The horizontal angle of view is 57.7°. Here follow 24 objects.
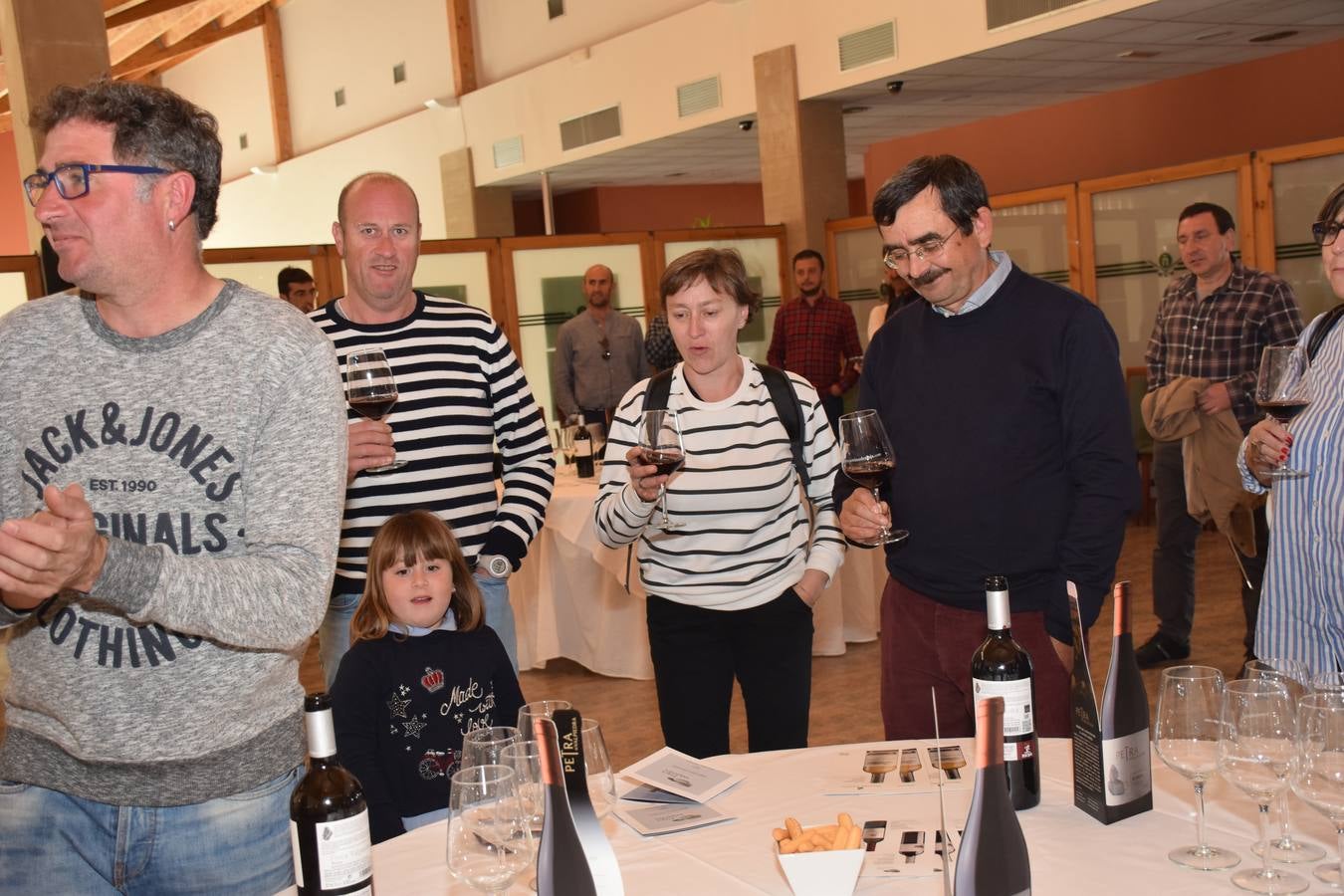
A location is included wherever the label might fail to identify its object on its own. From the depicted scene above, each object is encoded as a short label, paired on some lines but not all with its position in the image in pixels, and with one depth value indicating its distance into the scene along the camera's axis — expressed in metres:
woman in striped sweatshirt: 2.86
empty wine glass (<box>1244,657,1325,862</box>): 1.58
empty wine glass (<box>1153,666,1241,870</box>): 1.55
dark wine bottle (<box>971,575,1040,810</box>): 1.68
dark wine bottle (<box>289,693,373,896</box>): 1.34
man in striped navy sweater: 2.83
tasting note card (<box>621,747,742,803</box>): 1.96
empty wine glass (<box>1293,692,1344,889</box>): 1.38
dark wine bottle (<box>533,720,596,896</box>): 1.38
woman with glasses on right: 2.37
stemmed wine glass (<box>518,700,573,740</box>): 1.59
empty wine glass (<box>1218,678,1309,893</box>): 1.48
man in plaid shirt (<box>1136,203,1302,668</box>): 5.03
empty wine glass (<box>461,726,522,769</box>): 1.54
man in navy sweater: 2.42
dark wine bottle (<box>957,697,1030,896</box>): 1.33
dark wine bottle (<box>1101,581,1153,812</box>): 1.69
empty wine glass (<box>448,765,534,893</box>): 1.43
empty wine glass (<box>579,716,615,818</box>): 1.65
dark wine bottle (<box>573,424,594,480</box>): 6.00
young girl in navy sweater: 2.53
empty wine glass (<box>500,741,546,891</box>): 1.48
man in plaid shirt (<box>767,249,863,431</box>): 8.95
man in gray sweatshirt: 1.68
